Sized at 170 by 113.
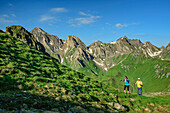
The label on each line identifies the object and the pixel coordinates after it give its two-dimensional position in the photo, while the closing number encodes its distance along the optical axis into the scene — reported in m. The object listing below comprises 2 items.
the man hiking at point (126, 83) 28.78
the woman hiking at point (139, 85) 29.51
